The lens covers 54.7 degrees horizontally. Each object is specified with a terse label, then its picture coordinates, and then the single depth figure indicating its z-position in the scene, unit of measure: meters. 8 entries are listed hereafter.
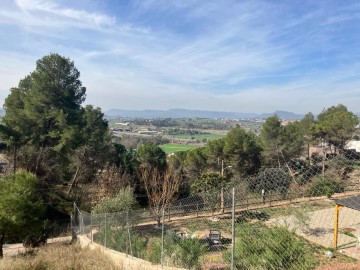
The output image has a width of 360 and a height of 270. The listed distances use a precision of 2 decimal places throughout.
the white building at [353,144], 24.92
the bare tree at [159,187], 19.23
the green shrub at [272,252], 5.65
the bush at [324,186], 9.06
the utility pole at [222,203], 17.47
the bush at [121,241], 7.50
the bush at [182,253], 6.25
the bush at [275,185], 12.63
